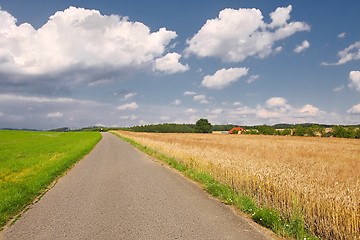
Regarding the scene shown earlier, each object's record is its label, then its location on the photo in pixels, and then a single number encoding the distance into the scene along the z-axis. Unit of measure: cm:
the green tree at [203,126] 14012
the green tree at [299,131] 9058
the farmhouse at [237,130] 12466
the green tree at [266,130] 10609
